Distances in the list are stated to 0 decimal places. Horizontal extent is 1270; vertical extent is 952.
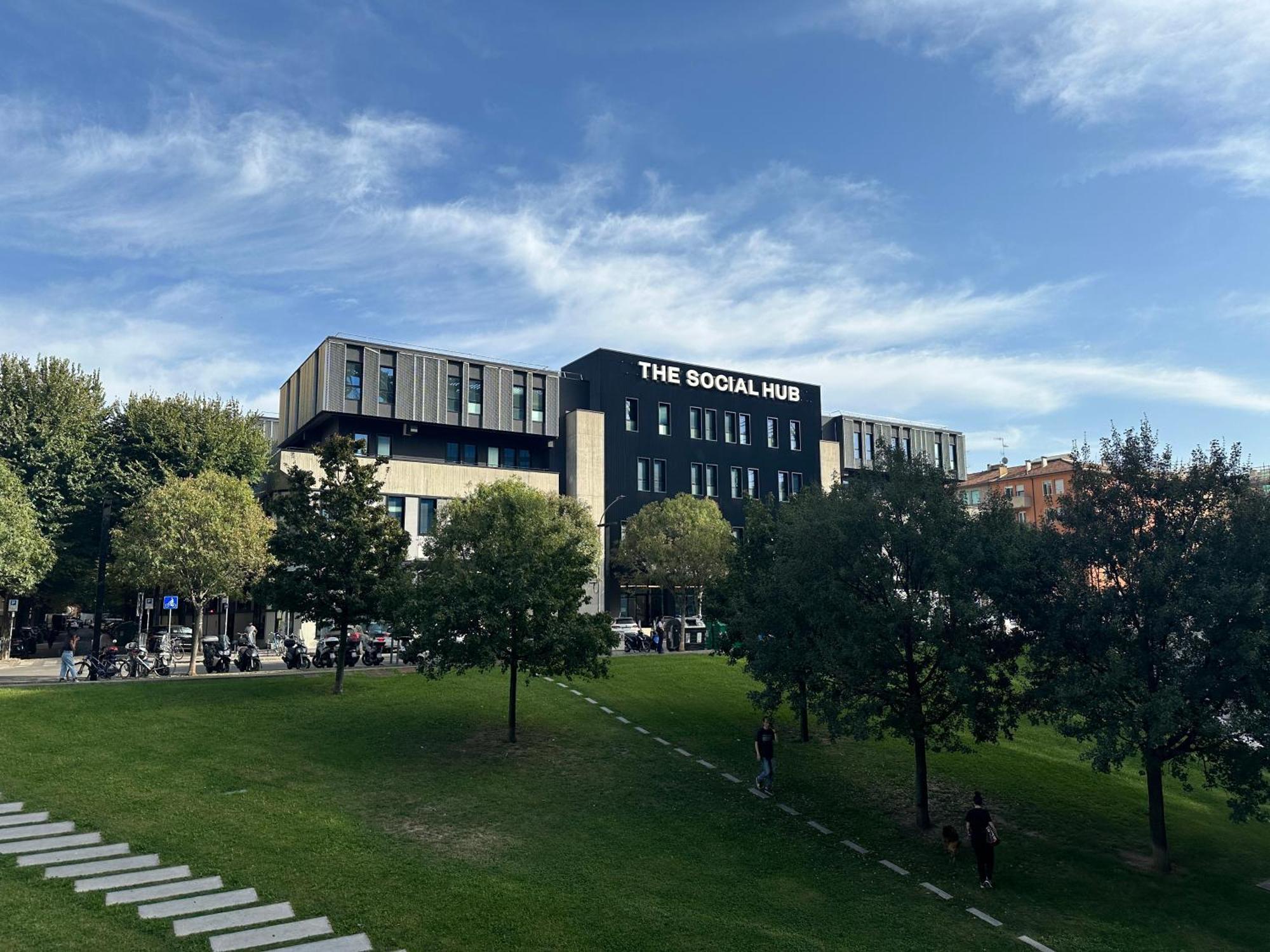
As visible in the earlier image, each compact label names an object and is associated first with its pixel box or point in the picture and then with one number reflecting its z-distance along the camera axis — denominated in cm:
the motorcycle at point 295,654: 3316
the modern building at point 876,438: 7756
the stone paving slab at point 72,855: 1393
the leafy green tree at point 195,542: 3428
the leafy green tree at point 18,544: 3681
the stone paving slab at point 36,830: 1507
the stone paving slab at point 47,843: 1440
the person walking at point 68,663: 2948
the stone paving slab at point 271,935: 1136
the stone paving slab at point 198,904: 1215
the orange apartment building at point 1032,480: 9238
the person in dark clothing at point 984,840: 1614
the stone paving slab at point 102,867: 1338
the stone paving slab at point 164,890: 1259
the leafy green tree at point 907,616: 1788
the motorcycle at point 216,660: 3288
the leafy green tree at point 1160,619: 1595
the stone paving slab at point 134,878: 1297
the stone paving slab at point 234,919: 1174
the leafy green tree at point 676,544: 5056
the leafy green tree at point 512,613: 2275
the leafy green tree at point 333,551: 2745
